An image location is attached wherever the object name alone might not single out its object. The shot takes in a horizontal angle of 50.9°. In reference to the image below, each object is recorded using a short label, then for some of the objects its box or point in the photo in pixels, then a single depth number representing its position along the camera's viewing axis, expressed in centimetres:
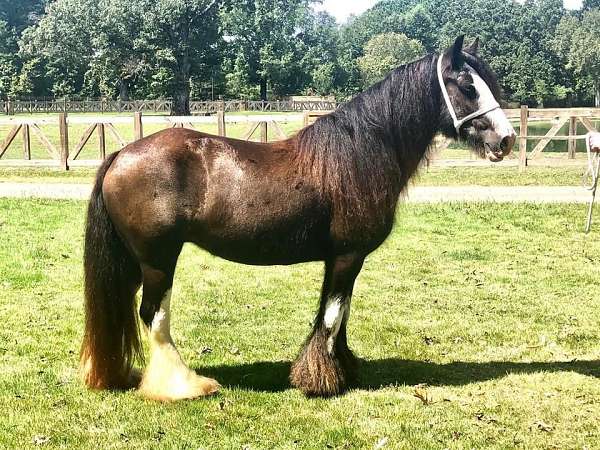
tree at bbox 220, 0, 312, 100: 5775
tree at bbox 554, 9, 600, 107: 6362
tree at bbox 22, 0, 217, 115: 4822
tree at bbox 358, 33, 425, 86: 7012
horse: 426
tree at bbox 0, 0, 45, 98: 5869
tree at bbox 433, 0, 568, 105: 6981
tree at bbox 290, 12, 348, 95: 6269
